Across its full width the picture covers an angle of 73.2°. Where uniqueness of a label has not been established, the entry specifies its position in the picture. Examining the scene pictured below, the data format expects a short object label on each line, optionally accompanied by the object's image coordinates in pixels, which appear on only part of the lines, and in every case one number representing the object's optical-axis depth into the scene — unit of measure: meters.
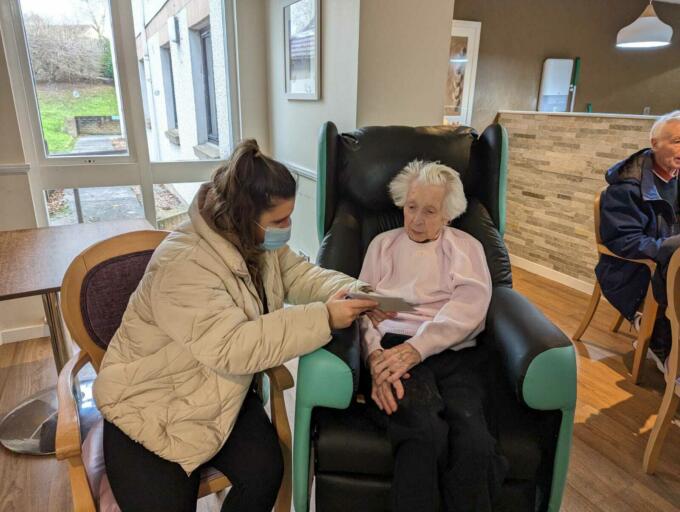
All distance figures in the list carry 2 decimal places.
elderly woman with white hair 1.13
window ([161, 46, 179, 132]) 3.28
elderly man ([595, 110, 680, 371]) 2.17
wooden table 1.53
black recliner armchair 1.19
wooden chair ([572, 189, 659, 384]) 2.18
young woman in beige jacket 1.05
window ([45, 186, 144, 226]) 2.86
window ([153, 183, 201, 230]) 3.20
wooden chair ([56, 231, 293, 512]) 1.16
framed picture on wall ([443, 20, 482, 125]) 4.65
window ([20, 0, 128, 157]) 2.57
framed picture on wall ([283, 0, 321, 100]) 2.60
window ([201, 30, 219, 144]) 3.28
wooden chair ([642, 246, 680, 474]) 1.55
